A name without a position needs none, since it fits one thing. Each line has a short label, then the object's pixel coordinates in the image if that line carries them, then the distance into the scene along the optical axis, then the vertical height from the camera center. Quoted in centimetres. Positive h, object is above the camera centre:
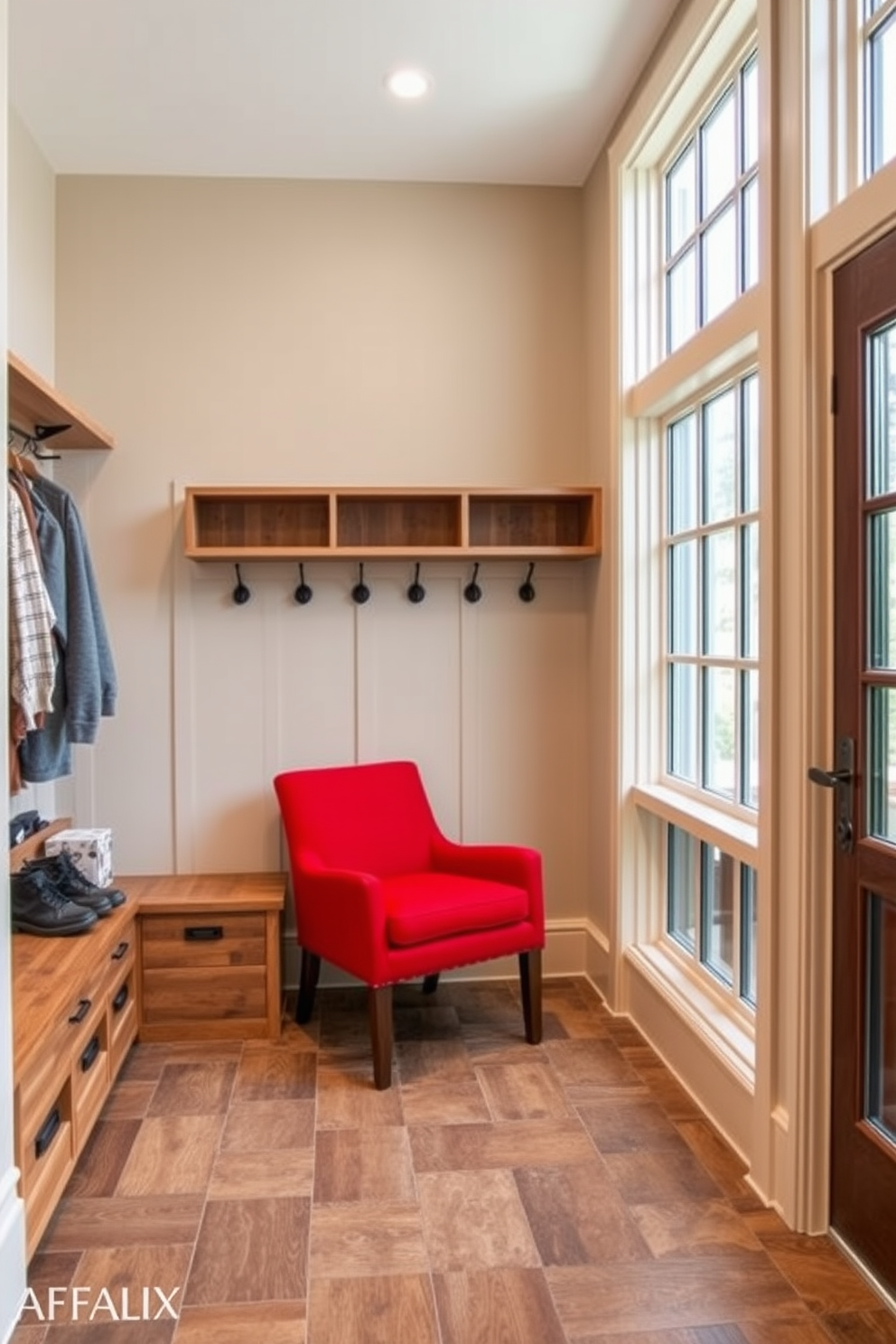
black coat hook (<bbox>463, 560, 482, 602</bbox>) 340 +26
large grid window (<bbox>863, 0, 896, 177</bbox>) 177 +116
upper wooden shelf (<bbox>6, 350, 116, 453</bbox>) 237 +77
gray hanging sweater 256 +6
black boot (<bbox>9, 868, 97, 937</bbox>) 248 -69
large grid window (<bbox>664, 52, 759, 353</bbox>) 236 +129
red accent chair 264 -74
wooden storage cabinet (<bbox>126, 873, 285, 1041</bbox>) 290 -100
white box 290 -61
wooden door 169 -19
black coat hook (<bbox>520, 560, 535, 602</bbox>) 341 +27
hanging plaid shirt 237 +9
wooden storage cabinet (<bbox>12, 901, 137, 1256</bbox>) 186 -92
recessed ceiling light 272 +178
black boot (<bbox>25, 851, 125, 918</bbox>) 266 -67
